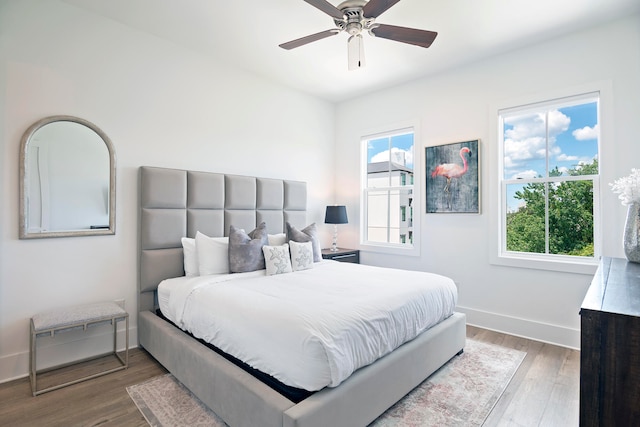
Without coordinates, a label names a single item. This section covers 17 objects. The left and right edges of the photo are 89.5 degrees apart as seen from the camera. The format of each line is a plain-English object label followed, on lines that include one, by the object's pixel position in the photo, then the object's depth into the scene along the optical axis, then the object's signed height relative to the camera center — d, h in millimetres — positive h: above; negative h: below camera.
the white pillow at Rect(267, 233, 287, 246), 3480 -267
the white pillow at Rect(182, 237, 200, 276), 3037 -414
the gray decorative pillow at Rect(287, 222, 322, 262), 3552 -244
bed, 1647 -896
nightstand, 4324 -553
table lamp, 4527 -17
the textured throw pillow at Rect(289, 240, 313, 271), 3244 -418
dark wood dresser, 868 -419
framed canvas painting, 3674 +439
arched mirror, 2506 +295
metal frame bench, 2234 -769
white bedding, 1632 -620
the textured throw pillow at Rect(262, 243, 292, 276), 3035 -426
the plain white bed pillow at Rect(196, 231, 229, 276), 2953 -376
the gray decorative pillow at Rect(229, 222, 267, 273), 2994 -354
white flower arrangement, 1873 +150
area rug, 1967 -1250
